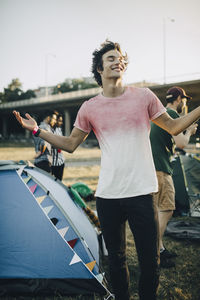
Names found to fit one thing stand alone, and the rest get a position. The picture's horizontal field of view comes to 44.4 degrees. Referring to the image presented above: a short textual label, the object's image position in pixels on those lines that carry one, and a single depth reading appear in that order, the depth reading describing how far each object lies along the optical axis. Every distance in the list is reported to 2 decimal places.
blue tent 2.52
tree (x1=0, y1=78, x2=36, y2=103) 60.19
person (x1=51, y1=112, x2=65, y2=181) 4.96
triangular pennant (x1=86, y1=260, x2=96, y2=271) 2.52
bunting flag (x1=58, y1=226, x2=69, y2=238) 2.66
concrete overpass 24.77
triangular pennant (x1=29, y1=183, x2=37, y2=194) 2.83
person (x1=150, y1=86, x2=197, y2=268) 3.03
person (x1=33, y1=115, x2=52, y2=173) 4.61
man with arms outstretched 1.72
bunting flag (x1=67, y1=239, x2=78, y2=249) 2.62
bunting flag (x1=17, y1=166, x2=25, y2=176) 2.87
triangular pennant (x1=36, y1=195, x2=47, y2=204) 2.75
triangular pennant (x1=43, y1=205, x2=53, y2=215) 2.73
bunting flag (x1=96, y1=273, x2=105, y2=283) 2.49
